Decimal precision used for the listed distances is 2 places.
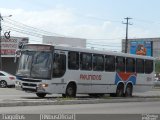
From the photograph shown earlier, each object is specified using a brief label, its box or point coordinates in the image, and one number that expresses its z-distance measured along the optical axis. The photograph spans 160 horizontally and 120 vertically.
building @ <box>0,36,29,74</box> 60.00
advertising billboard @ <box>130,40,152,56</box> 90.19
